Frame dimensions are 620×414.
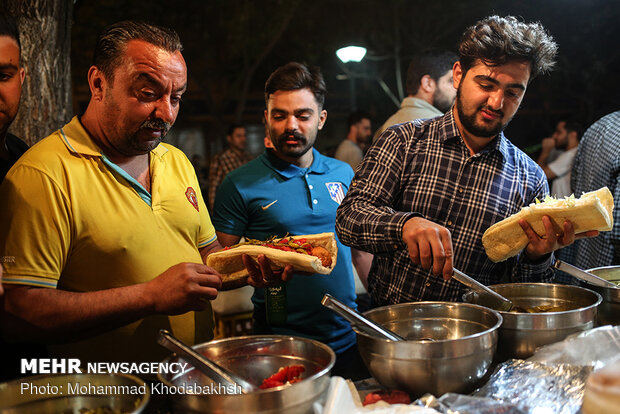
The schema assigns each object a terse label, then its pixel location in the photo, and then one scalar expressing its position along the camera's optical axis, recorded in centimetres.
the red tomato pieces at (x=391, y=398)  163
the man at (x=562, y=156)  731
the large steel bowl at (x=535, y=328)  192
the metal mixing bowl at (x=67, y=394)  144
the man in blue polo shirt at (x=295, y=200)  337
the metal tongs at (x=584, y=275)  230
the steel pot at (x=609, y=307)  227
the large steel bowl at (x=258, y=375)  138
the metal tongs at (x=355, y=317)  179
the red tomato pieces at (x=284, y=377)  164
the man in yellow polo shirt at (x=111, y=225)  195
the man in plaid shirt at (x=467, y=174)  262
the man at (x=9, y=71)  212
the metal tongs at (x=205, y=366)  151
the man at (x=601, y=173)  391
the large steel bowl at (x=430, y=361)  164
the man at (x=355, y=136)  814
